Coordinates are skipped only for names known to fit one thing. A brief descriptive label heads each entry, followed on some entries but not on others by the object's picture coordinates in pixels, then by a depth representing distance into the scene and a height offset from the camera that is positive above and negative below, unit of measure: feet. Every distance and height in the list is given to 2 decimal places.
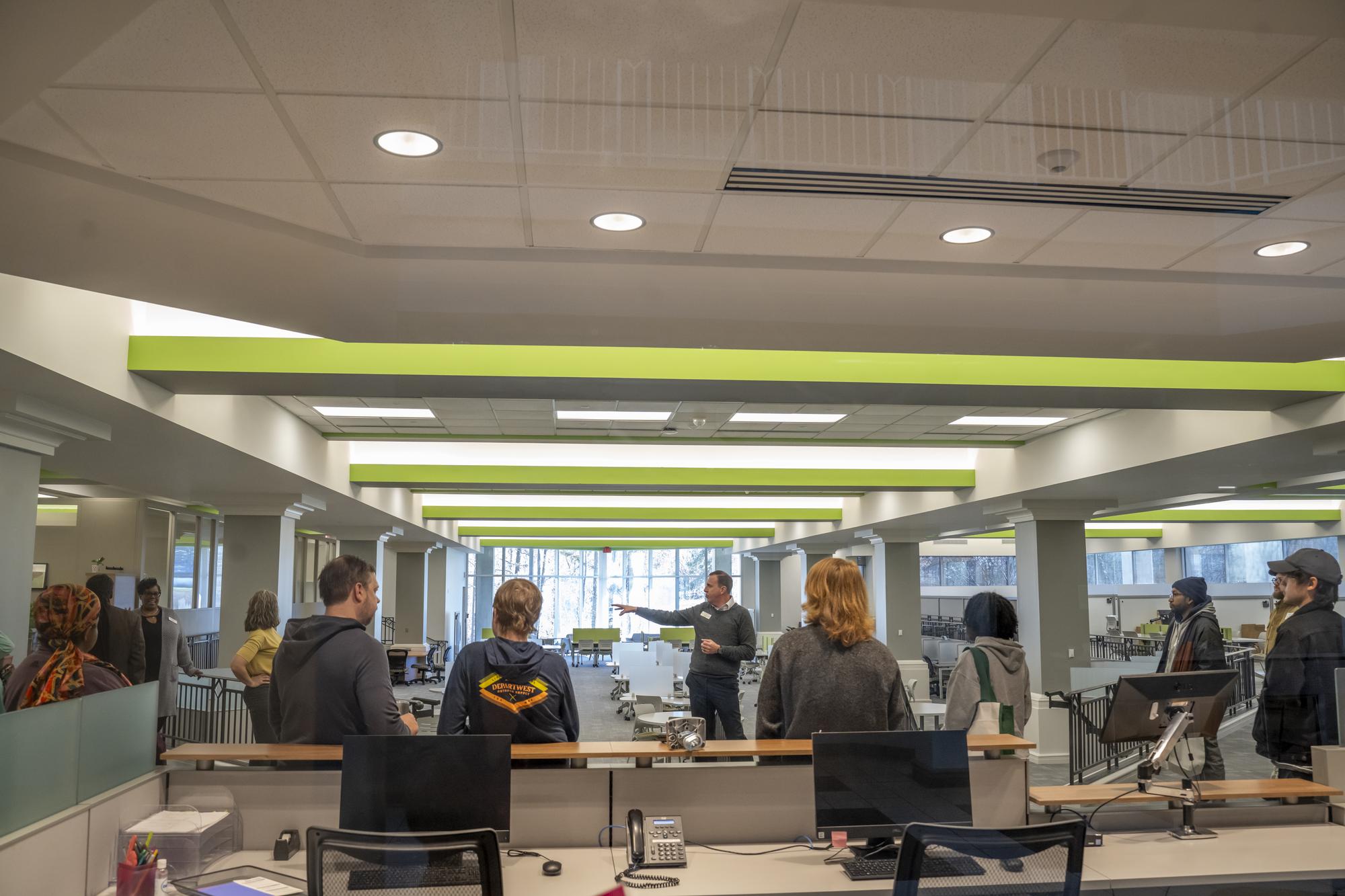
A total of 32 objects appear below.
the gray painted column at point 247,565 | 33.55 +0.28
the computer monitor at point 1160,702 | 12.41 -1.70
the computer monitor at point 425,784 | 9.52 -2.10
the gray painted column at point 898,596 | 51.03 -1.21
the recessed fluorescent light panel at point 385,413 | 25.54 +4.35
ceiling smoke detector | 9.35 +4.09
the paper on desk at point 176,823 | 10.21 -2.70
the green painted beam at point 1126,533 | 51.78 +2.26
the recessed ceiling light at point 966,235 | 11.48 +4.10
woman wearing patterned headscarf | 11.73 -1.08
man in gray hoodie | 11.06 -1.29
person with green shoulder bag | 14.30 -1.57
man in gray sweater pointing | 23.50 -2.15
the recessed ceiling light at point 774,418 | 25.75 +4.21
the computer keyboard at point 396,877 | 7.89 -2.50
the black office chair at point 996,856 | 7.81 -2.34
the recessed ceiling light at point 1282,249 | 12.00 +4.11
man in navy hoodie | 11.57 -1.47
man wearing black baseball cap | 15.12 -1.47
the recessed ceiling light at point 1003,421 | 27.35 +4.38
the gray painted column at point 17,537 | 18.15 +0.70
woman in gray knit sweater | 11.78 -1.20
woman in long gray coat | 22.00 -1.52
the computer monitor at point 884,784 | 10.25 -2.26
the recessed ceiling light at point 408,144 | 8.98 +4.09
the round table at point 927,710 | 32.32 -4.74
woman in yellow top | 18.48 -1.64
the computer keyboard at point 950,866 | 7.91 -2.43
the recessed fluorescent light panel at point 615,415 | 25.26 +4.22
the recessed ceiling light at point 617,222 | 10.98 +4.08
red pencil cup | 9.29 -2.98
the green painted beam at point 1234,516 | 39.81 +2.73
